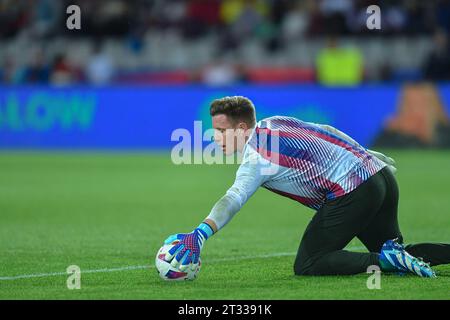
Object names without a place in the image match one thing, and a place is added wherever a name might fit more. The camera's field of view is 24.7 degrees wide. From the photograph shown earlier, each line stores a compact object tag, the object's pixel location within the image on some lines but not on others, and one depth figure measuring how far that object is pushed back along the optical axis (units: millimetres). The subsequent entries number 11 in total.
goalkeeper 8070
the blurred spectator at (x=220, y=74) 25781
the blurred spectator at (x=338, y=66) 24688
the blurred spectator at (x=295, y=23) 27344
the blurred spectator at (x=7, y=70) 26539
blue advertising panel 23312
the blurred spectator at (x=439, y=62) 24266
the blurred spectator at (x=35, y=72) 25562
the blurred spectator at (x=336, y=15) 26797
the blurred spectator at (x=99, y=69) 26531
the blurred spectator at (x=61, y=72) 25111
